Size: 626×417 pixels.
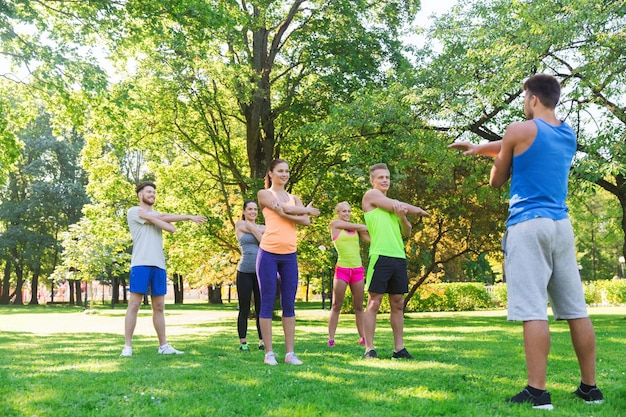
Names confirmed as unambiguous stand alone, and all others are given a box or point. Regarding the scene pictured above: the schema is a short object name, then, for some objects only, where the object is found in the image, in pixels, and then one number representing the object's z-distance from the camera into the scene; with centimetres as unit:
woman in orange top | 591
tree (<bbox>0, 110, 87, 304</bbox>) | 4206
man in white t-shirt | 705
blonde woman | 787
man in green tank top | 625
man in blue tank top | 382
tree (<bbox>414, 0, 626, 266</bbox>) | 1223
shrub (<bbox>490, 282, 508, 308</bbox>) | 3094
